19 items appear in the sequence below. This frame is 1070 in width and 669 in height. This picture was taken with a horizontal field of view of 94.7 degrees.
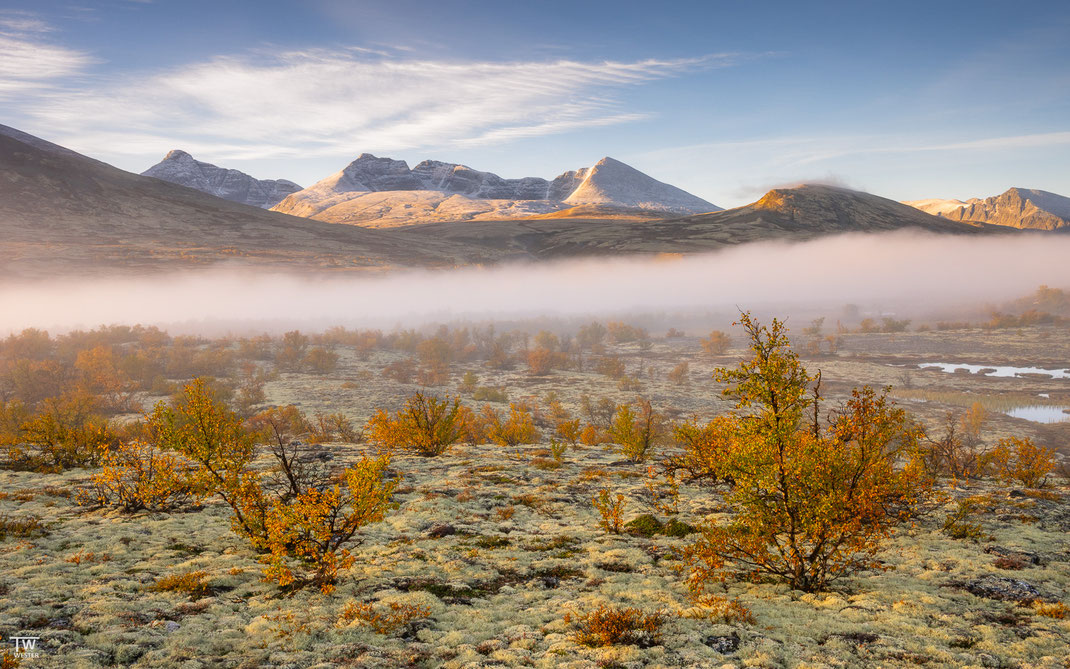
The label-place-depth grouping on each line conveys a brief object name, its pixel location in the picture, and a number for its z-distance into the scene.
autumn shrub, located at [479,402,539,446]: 41.25
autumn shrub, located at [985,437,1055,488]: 27.14
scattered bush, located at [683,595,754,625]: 12.62
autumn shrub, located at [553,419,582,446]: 42.75
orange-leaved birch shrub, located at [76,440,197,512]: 18.53
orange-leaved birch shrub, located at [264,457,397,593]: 13.35
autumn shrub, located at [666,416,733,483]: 13.63
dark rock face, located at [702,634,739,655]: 11.37
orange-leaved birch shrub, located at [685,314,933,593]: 11.81
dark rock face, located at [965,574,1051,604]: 13.32
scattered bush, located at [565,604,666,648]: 11.83
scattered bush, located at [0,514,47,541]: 16.69
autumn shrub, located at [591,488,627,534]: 19.94
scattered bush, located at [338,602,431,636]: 12.45
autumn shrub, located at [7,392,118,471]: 27.19
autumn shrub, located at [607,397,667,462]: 32.59
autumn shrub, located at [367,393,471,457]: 32.75
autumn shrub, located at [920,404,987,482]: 28.84
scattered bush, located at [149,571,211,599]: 13.77
